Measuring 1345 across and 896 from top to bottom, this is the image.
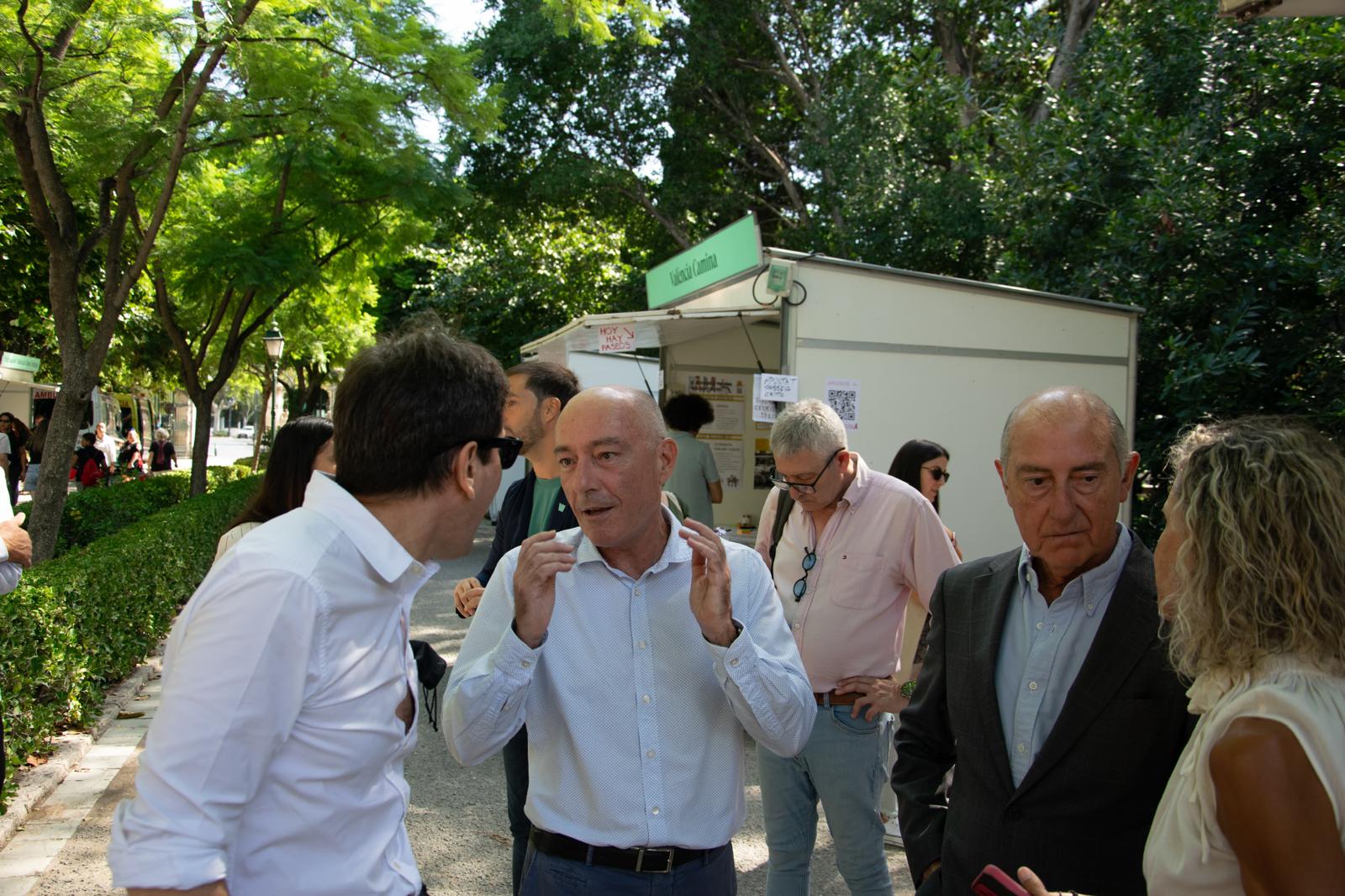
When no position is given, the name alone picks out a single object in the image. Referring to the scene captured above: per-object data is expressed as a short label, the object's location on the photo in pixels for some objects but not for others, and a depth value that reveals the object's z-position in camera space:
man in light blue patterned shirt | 2.25
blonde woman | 1.48
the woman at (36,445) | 26.05
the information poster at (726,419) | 10.01
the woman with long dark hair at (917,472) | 4.77
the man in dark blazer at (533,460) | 3.78
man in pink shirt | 3.50
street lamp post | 23.00
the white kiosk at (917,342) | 7.09
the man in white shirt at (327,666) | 1.40
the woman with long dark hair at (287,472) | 3.90
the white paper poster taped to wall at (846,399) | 7.11
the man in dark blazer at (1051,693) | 2.13
